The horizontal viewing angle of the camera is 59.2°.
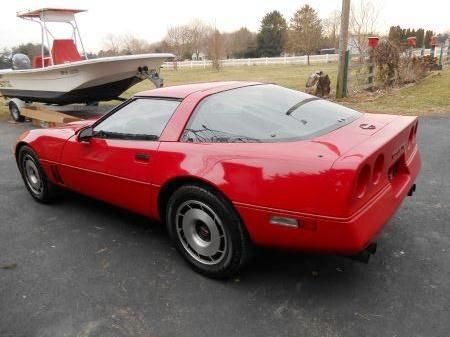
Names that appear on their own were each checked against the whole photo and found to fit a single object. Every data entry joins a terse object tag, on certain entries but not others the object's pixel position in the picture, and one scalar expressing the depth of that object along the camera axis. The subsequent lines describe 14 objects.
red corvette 2.25
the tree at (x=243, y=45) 58.99
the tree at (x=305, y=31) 41.08
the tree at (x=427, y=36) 46.27
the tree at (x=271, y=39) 57.81
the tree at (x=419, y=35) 47.30
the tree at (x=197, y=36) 48.88
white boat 8.29
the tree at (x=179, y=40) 49.00
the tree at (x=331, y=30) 44.78
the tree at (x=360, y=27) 22.95
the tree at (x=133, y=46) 47.63
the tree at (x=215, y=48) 33.53
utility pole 11.06
